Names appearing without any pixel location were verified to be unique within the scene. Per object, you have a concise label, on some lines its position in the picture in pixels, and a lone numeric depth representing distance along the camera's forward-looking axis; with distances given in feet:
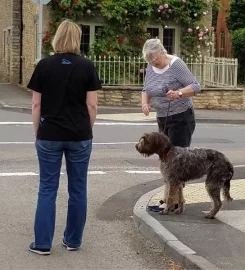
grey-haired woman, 23.09
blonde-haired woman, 19.10
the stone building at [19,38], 88.07
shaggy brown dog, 22.76
